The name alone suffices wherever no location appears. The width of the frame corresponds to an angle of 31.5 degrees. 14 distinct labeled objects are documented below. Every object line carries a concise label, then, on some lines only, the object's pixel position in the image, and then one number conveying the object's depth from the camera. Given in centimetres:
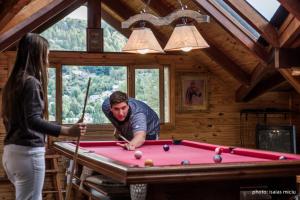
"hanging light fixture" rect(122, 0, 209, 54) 448
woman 284
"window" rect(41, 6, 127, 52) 769
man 480
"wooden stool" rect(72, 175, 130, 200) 418
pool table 307
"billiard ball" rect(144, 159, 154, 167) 317
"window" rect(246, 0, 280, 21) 599
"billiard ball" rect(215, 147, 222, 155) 420
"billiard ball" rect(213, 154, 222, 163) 350
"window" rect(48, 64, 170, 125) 767
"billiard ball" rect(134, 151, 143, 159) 382
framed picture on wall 805
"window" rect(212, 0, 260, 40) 634
